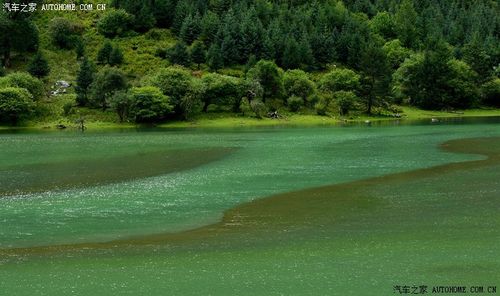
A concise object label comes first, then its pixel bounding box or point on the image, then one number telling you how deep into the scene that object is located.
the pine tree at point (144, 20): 189.62
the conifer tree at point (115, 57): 165.00
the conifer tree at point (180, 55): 167.38
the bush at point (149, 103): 131.00
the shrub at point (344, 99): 147.75
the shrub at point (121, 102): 130.75
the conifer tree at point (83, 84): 141.88
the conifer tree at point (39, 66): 154.25
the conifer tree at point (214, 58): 169.38
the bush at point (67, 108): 136.31
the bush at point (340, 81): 155.12
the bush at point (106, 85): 136.25
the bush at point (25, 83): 137.00
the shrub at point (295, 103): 147.16
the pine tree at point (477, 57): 175.82
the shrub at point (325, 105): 148.81
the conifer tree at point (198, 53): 171.88
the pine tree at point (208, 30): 187.50
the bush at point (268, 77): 149.75
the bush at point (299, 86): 150.50
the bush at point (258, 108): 140.50
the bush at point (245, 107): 144.82
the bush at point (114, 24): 185.94
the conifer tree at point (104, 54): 166.64
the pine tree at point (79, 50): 171.25
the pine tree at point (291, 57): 175.00
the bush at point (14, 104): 127.69
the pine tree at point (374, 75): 154.75
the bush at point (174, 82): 137.00
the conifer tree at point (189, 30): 185.38
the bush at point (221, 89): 140.12
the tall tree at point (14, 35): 163.12
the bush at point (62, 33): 177.12
